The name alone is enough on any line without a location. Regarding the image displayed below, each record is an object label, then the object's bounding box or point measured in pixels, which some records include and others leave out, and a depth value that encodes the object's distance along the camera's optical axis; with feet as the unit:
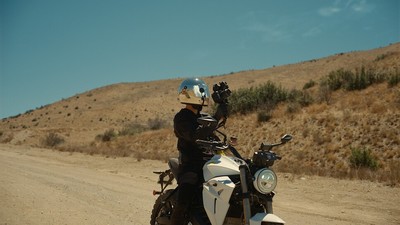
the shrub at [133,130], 125.48
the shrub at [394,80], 77.41
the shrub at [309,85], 119.86
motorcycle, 14.85
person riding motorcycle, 17.79
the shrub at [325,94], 83.86
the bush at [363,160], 53.70
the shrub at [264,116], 86.43
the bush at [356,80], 84.58
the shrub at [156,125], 125.98
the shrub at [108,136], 127.88
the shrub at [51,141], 125.18
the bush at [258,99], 95.71
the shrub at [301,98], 86.50
